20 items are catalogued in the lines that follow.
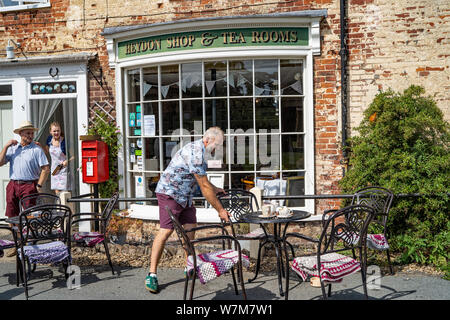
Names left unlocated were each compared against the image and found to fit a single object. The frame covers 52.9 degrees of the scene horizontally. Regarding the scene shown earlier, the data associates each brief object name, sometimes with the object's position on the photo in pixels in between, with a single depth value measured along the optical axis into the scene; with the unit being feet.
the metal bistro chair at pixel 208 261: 13.32
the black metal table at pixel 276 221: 15.26
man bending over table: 15.01
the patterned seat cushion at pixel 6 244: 16.96
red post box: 23.65
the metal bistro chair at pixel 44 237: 15.74
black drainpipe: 22.22
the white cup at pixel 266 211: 15.90
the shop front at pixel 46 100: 25.64
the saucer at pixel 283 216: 15.66
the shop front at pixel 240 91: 22.39
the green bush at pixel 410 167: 18.37
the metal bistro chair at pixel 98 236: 18.19
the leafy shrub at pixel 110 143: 24.64
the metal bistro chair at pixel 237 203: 19.11
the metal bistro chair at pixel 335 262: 13.12
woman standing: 25.31
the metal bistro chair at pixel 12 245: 16.46
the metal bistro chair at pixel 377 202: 16.46
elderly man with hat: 21.35
